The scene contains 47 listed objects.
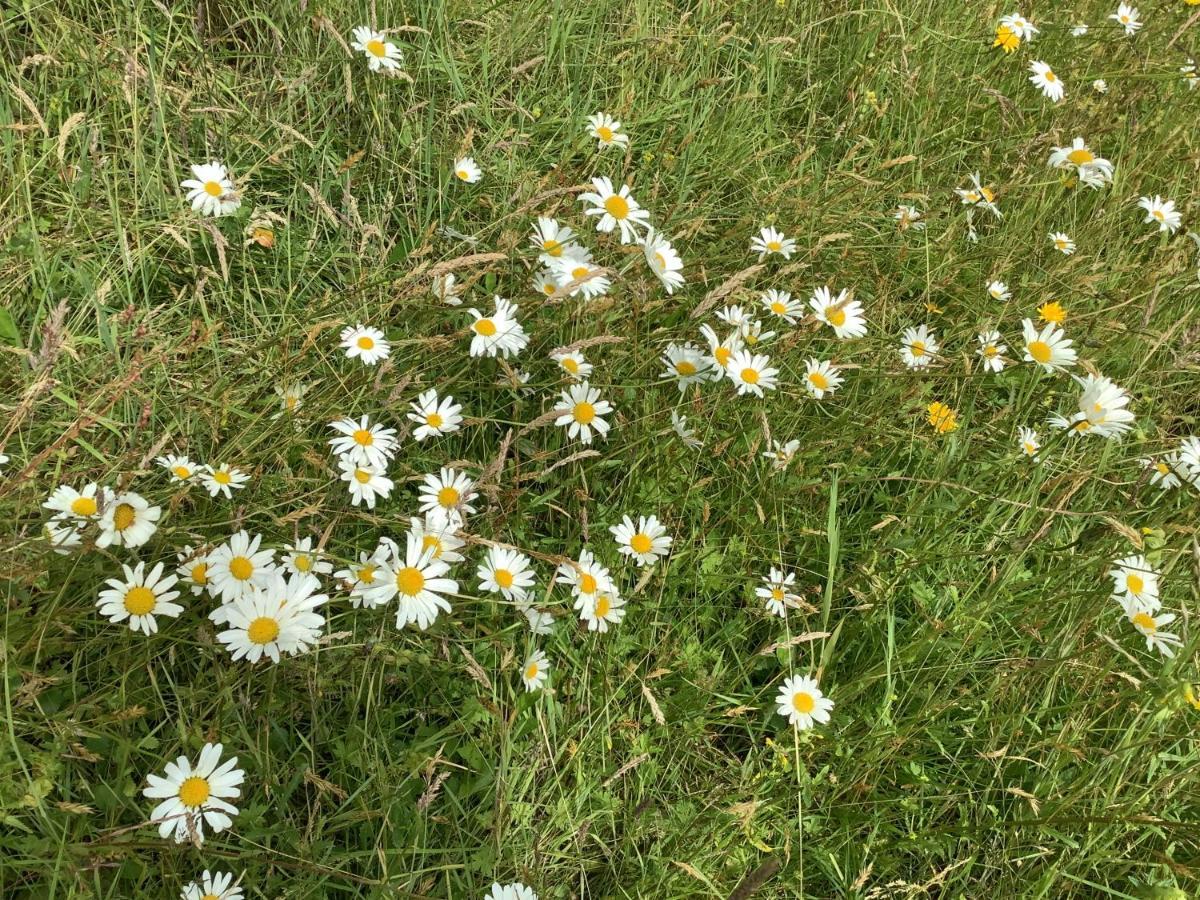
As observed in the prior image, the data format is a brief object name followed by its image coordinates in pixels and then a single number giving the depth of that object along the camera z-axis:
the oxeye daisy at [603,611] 0.56
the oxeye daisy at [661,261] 0.63
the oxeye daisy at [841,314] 0.69
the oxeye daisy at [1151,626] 0.58
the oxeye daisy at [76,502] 0.50
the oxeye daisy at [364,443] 0.56
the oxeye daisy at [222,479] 0.54
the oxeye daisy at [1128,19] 1.00
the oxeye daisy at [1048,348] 0.71
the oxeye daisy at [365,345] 0.61
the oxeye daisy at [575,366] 0.61
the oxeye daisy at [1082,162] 0.83
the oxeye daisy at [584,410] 0.61
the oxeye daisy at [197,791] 0.43
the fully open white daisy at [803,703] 0.57
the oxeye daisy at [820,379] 0.67
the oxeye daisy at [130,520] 0.49
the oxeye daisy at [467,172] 0.74
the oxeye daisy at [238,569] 0.48
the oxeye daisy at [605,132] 0.76
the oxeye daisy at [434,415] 0.58
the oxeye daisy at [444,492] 0.54
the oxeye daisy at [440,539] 0.51
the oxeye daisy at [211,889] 0.43
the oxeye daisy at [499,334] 0.61
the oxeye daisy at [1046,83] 0.92
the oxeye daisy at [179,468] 0.54
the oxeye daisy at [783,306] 0.69
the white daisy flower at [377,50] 0.72
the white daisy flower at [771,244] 0.74
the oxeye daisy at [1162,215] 0.86
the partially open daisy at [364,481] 0.55
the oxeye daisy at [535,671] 0.53
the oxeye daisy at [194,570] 0.49
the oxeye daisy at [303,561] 0.51
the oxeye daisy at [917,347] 0.72
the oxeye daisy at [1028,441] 0.68
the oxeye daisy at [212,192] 0.67
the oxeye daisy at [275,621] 0.46
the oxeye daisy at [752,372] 0.63
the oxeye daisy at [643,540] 0.59
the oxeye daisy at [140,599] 0.48
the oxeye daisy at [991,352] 0.71
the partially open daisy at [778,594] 0.59
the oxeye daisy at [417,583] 0.50
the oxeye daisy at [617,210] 0.65
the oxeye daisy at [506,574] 0.54
